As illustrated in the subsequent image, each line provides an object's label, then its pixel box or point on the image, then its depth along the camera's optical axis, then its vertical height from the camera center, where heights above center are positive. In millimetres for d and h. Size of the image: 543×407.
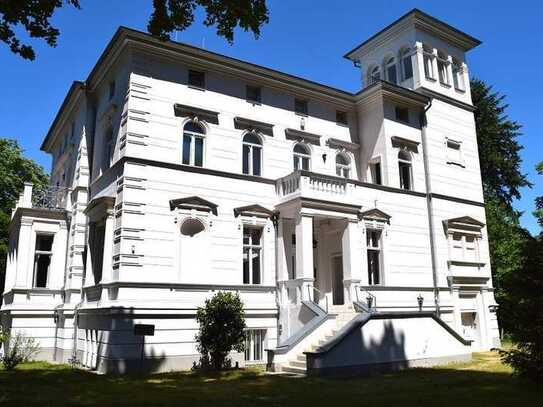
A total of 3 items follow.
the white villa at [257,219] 18656 +4533
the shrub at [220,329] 18453 -98
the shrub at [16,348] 19750 -762
